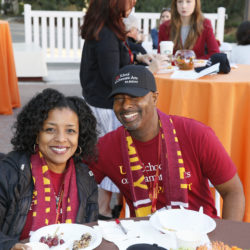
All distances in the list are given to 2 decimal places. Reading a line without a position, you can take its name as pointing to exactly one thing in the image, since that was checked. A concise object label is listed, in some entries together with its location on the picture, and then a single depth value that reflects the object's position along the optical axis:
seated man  2.32
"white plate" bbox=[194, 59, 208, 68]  4.16
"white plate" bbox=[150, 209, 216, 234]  1.70
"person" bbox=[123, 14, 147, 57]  4.78
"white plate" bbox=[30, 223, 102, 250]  1.65
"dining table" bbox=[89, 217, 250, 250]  1.61
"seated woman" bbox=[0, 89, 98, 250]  2.12
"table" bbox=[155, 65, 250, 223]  3.50
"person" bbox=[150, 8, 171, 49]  8.05
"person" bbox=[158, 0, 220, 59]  4.58
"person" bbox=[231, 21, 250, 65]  5.64
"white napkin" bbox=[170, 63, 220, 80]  3.67
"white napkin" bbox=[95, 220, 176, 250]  1.65
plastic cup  4.12
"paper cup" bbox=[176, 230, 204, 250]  1.46
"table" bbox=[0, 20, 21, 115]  6.68
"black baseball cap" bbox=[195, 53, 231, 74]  3.84
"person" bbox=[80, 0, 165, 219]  3.29
